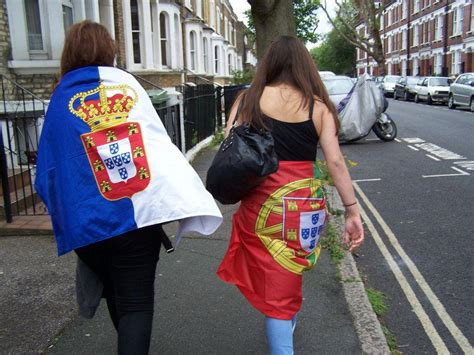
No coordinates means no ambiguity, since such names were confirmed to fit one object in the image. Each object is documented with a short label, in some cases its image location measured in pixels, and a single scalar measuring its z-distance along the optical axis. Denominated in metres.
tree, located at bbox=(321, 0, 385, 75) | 41.09
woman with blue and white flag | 2.29
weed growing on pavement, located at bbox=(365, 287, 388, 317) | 3.87
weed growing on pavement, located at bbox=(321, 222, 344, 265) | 4.84
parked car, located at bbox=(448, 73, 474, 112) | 22.55
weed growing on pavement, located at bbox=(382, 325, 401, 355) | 3.28
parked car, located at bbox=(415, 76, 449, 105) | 27.73
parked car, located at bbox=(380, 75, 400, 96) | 38.47
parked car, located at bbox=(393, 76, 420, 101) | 32.34
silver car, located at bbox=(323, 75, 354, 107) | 14.47
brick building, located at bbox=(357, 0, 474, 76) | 38.44
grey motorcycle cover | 12.38
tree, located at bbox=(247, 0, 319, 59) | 7.85
